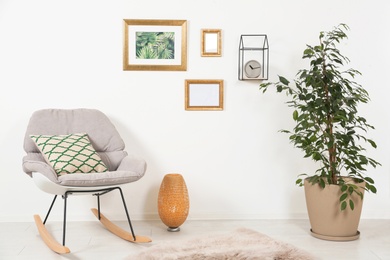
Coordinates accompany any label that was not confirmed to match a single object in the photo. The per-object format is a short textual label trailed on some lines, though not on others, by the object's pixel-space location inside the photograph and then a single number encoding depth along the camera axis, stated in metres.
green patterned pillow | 3.25
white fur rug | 2.77
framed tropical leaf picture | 3.79
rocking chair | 2.98
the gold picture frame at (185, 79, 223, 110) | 3.84
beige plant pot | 3.28
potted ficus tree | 3.27
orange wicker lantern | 3.49
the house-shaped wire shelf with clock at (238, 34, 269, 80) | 3.83
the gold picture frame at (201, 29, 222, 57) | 3.83
